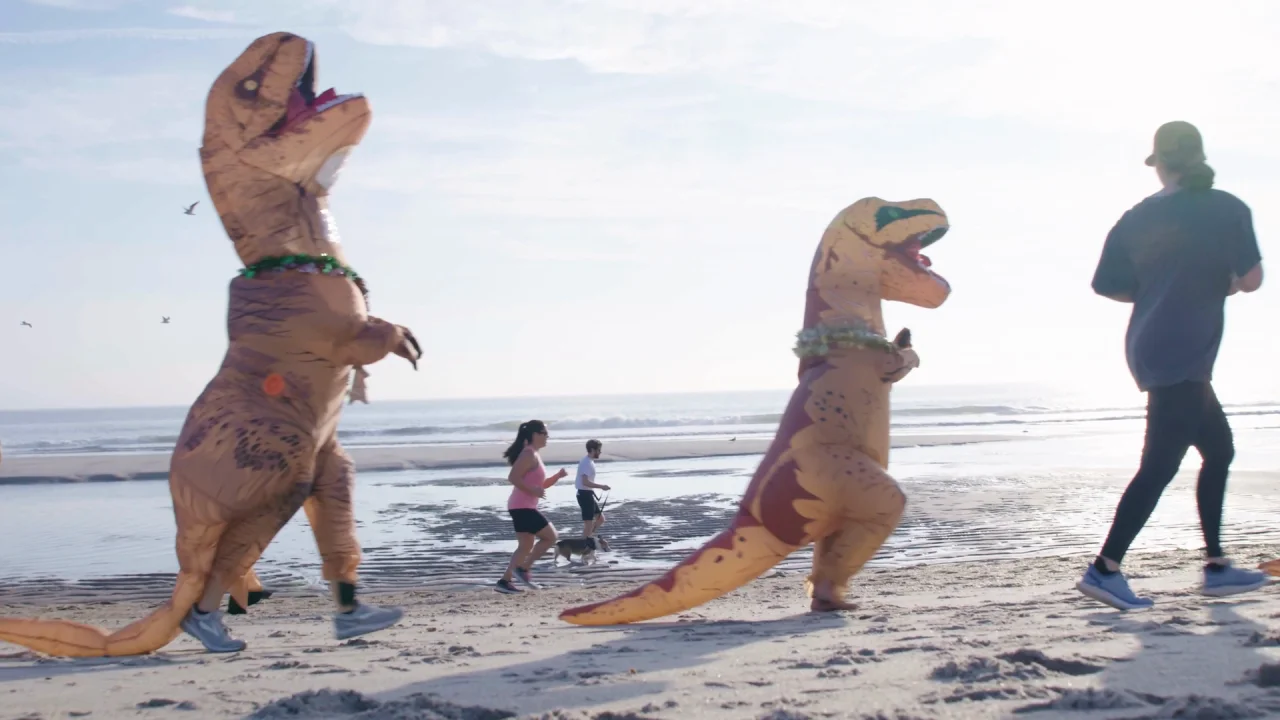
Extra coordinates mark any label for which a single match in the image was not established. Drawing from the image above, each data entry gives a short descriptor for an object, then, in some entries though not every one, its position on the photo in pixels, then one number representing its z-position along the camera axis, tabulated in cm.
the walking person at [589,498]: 1020
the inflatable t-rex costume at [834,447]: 501
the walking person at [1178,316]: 471
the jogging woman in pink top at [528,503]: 834
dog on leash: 907
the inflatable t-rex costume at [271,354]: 442
